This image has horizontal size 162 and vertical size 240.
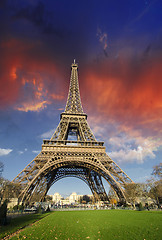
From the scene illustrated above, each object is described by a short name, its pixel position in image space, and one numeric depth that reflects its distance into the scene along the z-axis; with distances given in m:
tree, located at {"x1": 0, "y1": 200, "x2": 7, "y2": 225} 11.62
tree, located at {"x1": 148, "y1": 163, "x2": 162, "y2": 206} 30.52
